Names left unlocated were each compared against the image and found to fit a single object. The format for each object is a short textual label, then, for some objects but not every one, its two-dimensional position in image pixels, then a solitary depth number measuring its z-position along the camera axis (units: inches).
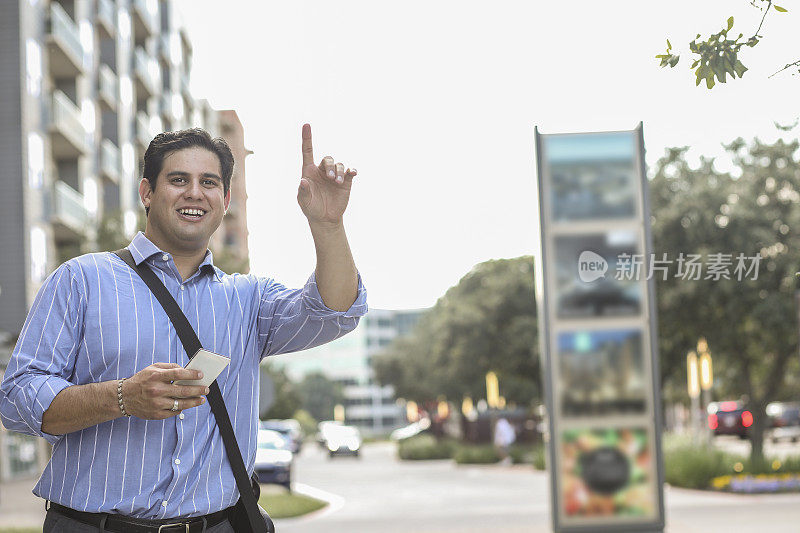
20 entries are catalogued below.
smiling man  103.9
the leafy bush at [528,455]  1274.6
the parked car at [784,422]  1778.9
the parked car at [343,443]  2100.1
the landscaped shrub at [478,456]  1485.0
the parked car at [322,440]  2670.5
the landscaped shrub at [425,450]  1796.3
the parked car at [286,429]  1843.0
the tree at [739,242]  818.8
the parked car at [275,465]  890.1
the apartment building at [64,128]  1250.6
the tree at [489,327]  1617.9
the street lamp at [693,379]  1003.3
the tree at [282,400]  2581.2
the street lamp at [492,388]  1641.2
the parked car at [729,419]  1873.8
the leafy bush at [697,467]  836.0
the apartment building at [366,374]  7436.0
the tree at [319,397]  6225.4
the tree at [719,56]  162.1
